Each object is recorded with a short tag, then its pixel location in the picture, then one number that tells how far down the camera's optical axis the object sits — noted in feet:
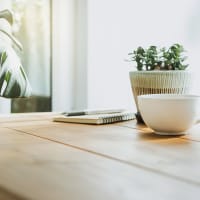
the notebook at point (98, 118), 3.81
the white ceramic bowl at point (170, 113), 3.22
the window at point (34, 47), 5.63
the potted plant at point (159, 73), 3.79
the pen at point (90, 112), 4.13
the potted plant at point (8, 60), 5.52
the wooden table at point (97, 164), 1.94
